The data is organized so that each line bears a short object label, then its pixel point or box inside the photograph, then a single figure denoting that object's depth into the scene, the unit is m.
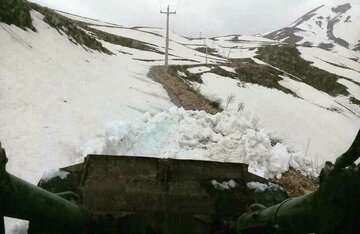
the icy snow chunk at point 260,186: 5.85
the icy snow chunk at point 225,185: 5.74
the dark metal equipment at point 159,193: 5.45
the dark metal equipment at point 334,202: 2.51
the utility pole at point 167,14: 40.75
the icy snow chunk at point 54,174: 5.61
